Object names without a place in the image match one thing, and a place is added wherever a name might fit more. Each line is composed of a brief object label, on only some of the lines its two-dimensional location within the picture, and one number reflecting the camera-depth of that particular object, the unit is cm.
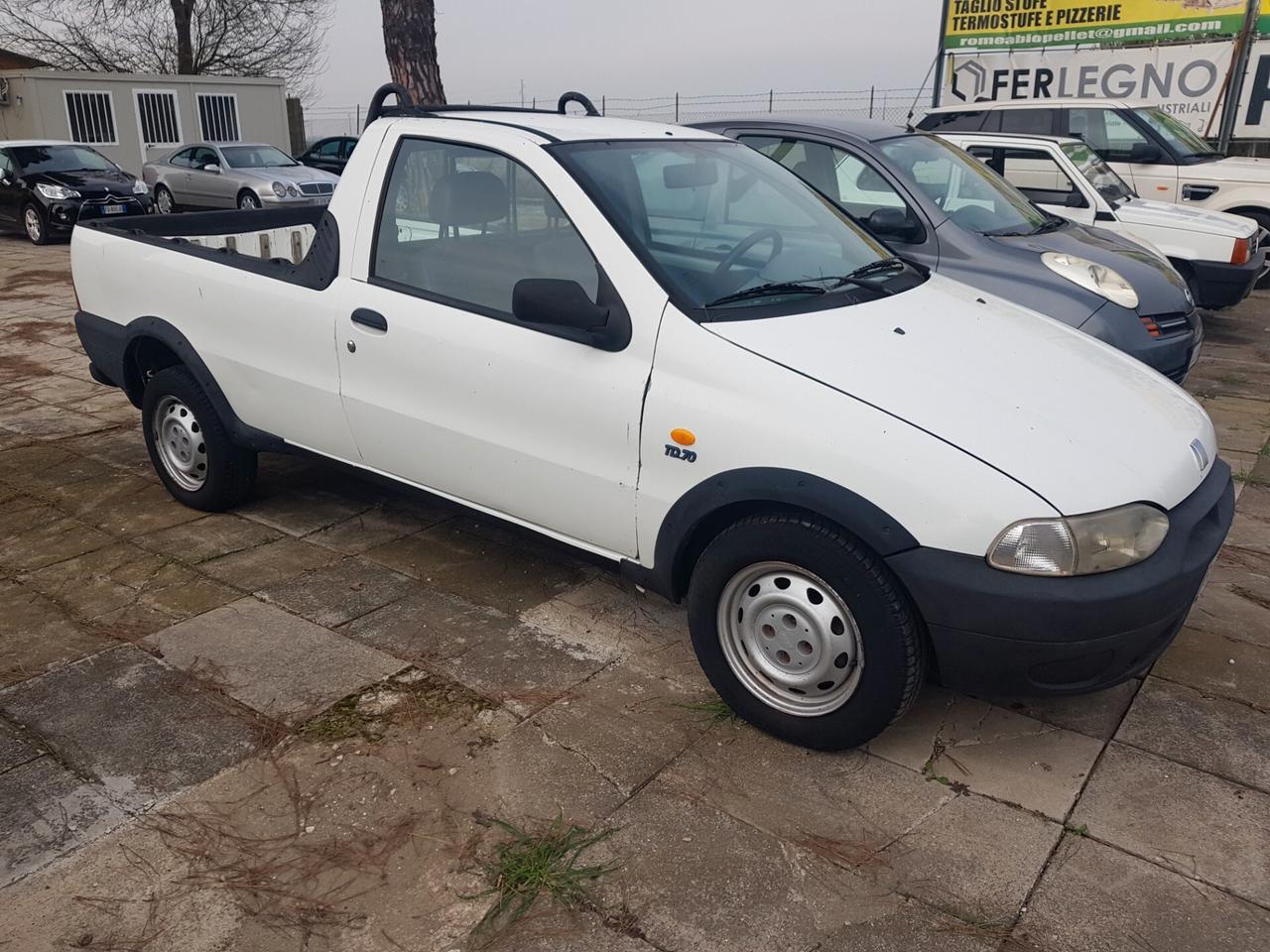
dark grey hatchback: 624
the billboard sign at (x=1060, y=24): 1598
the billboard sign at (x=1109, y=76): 1491
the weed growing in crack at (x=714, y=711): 343
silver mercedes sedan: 1758
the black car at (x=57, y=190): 1617
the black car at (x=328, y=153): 2212
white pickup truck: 287
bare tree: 3062
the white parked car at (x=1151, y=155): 1057
